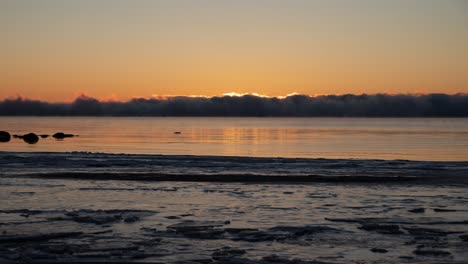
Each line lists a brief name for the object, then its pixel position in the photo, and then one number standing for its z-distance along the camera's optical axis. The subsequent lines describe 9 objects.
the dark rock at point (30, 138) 67.78
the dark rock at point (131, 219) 15.13
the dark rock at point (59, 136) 79.21
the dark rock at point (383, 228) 13.82
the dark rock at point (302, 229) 13.72
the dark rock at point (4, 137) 70.29
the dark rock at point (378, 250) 11.93
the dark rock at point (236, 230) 13.82
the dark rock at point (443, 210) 17.12
